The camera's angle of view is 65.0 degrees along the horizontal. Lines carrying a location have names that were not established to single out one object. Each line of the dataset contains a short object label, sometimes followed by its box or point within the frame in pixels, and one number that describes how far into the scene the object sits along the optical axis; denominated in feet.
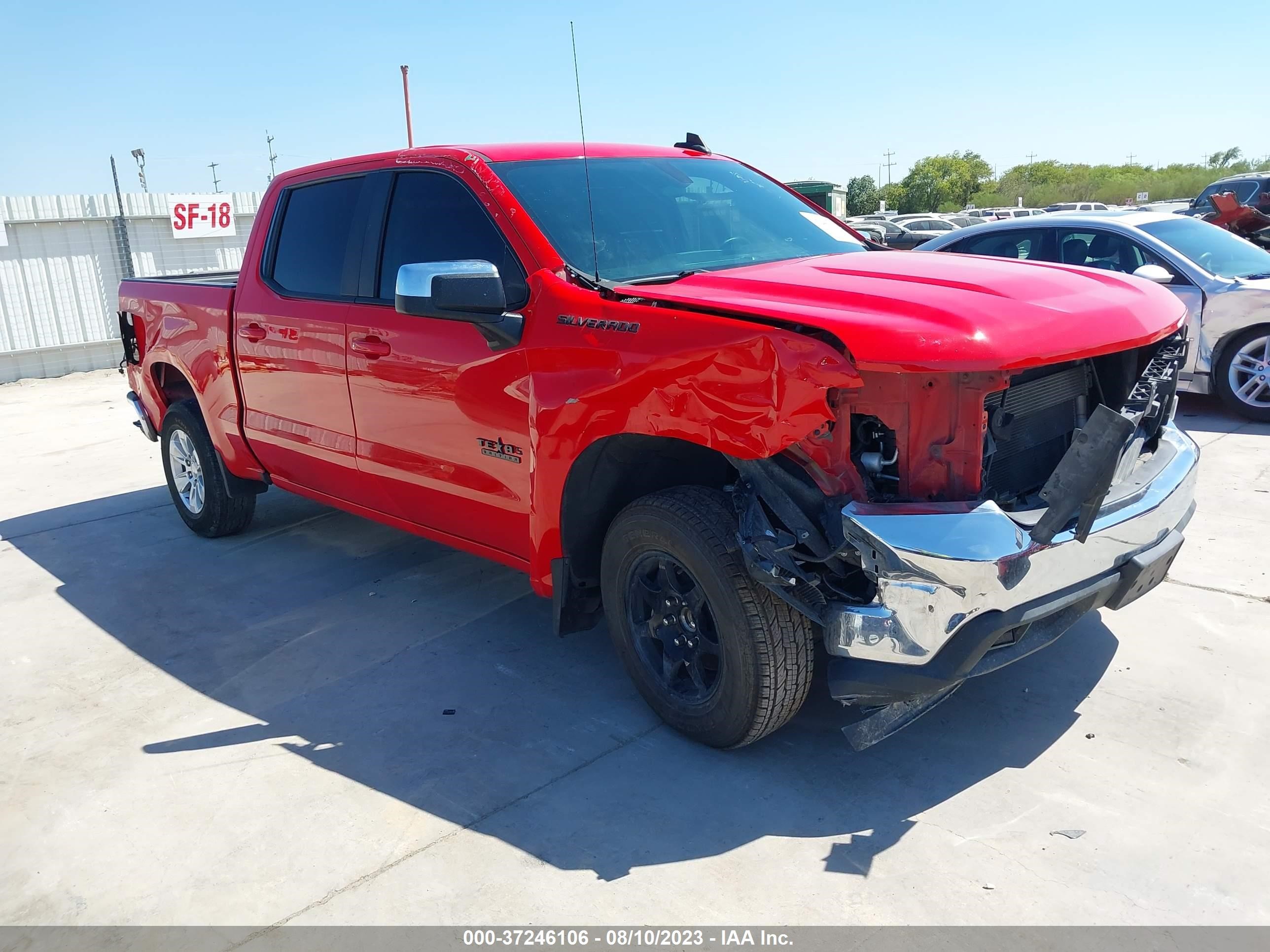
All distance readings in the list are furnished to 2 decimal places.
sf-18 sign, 50.29
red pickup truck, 8.93
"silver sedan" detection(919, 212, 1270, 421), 23.85
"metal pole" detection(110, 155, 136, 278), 47.73
